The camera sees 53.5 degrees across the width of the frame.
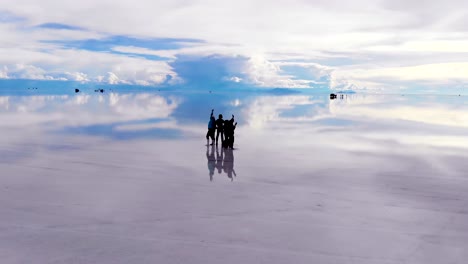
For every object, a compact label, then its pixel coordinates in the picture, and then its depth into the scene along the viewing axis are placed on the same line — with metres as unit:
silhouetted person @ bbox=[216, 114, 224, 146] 24.44
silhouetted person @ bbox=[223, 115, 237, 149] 23.48
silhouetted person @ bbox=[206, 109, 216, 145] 24.68
